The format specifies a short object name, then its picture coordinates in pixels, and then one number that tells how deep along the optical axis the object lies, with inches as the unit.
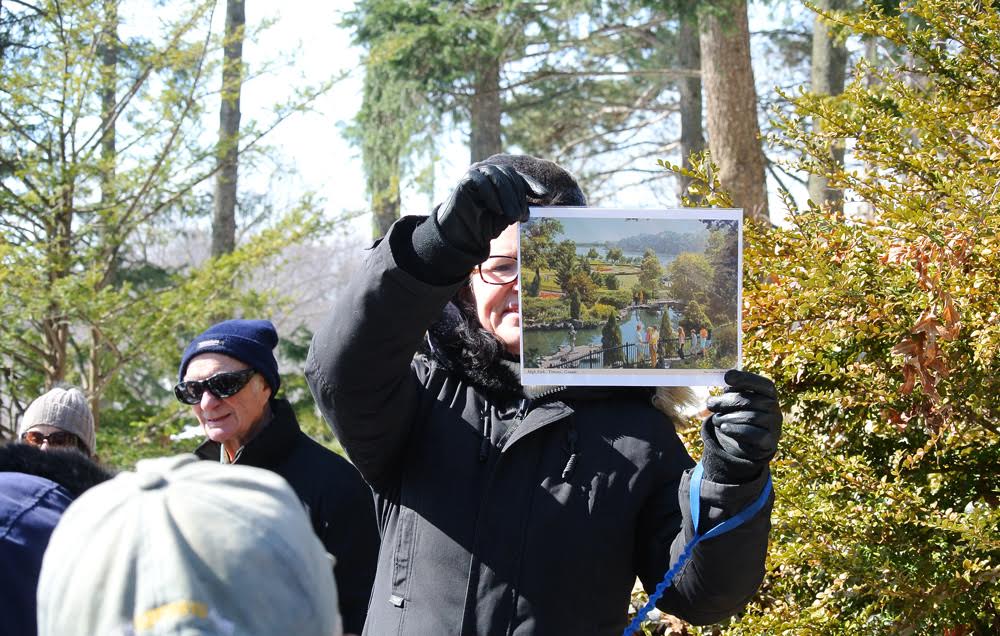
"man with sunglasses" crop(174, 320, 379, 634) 118.0
